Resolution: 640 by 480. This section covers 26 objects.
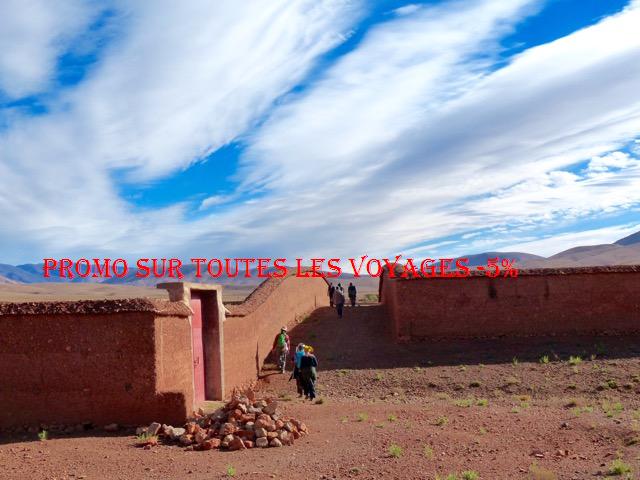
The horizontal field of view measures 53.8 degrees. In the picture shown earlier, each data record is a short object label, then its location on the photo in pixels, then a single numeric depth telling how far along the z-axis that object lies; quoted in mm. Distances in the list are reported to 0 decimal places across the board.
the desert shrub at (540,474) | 8305
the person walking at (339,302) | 24562
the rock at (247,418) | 10898
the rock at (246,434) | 10570
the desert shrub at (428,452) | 9594
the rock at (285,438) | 10602
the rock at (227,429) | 10594
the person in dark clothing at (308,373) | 15805
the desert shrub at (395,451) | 9688
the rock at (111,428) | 11164
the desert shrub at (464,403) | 14235
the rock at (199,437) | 10320
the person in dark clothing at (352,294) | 28688
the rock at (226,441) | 10336
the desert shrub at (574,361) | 17394
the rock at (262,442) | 10430
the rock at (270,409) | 11305
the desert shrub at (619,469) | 8391
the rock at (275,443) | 10508
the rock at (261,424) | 10719
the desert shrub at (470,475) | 8416
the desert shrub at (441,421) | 11982
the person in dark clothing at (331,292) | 28430
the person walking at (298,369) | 16038
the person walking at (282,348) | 19000
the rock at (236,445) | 10289
